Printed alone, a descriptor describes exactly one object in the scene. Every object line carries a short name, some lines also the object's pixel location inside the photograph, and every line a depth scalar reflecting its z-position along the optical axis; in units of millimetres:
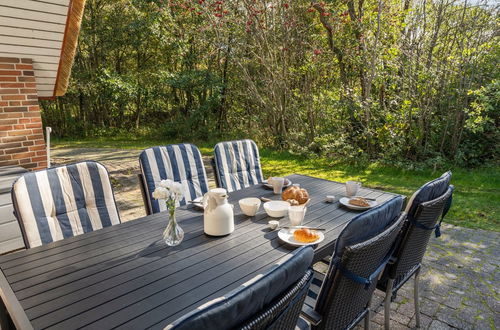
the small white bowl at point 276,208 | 1919
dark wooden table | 1087
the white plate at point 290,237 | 1575
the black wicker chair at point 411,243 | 1646
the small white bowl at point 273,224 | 1778
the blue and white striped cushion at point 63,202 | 1735
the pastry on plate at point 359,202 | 2123
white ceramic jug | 1647
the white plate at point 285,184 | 2553
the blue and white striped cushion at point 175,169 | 2465
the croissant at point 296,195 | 2127
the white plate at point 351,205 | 2086
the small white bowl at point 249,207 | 1922
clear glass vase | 1583
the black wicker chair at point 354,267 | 1220
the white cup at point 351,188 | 2310
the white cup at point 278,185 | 2428
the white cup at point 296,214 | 1755
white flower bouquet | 1570
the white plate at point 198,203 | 2080
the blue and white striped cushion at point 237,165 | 2957
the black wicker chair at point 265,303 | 668
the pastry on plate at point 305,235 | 1604
